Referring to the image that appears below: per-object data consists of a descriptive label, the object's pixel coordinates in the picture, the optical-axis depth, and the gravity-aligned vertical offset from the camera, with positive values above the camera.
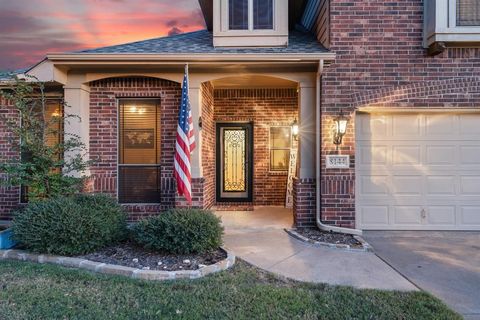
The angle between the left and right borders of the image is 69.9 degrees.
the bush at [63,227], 4.62 -0.88
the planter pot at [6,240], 5.06 -1.12
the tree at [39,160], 5.61 +0.06
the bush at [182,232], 4.61 -0.94
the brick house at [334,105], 6.25 +1.12
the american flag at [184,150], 5.44 +0.22
